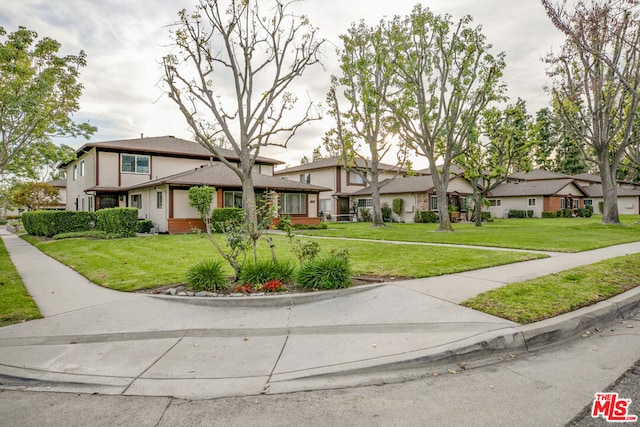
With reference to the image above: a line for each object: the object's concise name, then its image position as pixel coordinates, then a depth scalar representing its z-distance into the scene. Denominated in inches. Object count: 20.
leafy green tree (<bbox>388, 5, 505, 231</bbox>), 701.9
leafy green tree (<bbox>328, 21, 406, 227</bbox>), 800.3
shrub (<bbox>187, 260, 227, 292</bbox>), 246.6
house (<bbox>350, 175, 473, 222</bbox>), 1206.3
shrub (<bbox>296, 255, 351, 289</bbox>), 241.9
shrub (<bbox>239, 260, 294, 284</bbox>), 250.4
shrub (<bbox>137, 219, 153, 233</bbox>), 820.0
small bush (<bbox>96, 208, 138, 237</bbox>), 675.4
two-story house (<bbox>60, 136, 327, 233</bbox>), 800.9
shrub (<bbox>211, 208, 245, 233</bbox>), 781.6
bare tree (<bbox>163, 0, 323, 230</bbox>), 610.2
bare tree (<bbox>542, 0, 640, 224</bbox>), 719.7
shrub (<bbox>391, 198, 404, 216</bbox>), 1255.0
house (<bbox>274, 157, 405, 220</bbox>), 1393.9
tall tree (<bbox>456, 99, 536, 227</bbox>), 855.7
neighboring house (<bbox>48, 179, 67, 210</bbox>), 1846.1
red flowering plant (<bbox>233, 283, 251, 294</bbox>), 236.1
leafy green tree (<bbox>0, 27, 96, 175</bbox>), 483.2
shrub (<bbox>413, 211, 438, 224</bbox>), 1181.7
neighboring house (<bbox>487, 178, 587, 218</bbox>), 1462.8
